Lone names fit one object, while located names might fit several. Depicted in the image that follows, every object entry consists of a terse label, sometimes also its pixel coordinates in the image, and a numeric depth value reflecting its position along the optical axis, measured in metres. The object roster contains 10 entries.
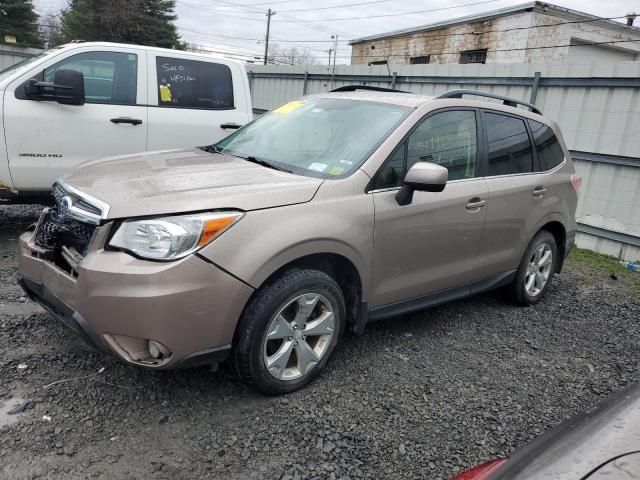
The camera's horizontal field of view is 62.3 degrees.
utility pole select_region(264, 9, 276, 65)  50.12
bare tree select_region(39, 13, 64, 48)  42.48
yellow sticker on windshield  4.13
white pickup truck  4.95
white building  20.34
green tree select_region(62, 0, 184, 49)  34.95
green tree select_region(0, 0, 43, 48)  34.88
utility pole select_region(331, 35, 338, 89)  45.16
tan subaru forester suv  2.54
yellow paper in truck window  5.79
